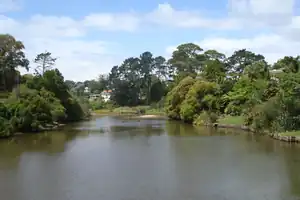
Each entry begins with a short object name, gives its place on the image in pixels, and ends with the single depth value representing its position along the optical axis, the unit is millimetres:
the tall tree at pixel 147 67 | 93000
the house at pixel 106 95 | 100469
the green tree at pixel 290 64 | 36688
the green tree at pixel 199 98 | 50812
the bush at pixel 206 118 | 47062
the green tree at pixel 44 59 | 76062
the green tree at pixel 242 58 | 76375
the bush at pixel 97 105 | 90875
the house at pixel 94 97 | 102425
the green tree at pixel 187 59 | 83625
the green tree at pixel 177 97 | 57594
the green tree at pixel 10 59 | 61688
